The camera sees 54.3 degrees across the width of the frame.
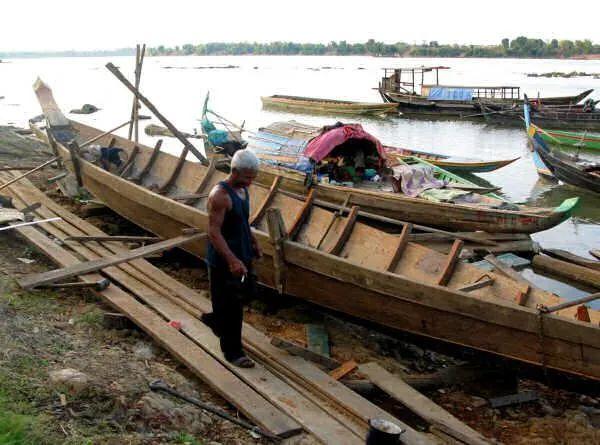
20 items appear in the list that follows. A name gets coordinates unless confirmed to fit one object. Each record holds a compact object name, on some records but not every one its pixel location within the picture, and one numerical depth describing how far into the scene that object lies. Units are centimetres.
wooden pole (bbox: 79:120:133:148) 977
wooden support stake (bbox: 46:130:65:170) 1055
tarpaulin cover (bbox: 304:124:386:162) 1065
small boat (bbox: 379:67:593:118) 2853
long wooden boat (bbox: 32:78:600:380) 445
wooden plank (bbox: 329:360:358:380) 469
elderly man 397
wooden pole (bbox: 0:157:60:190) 873
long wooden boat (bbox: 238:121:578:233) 936
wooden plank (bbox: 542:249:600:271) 812
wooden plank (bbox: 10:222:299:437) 367
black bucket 324
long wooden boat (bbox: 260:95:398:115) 3032
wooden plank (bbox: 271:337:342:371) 475
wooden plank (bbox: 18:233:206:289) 524
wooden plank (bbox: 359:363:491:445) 386
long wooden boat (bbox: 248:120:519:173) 1218
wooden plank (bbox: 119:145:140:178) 991
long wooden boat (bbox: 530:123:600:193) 1383
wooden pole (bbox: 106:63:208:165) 904
